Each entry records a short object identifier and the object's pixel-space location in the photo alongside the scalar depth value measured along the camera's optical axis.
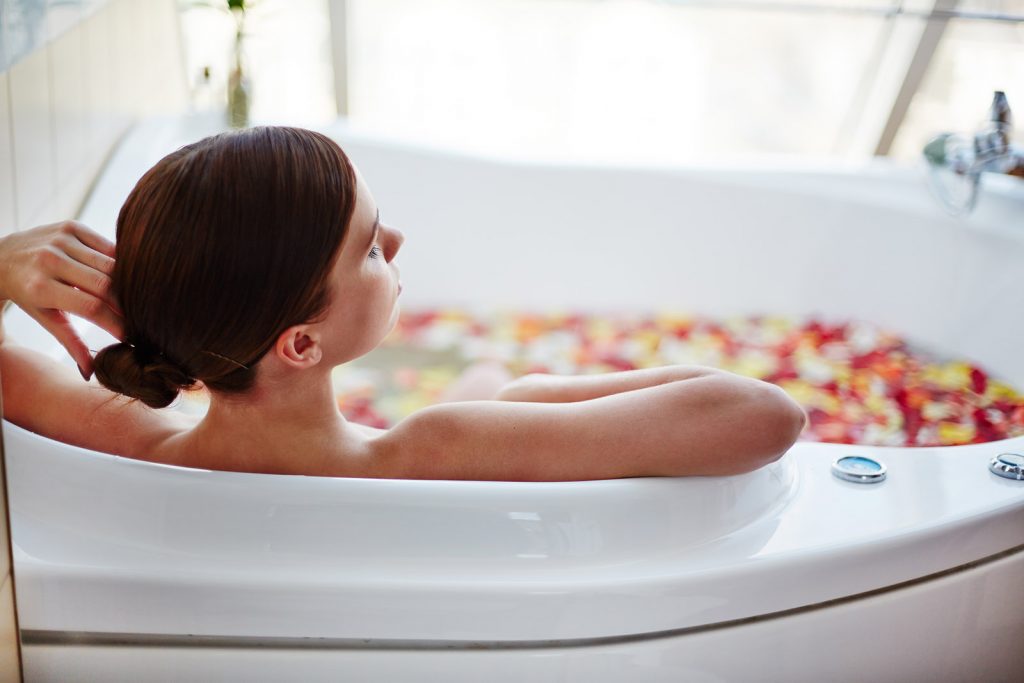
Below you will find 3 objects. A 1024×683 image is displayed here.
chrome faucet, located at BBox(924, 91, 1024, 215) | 1.87
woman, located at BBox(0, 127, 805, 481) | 0.94
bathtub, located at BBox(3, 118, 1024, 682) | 0.95
